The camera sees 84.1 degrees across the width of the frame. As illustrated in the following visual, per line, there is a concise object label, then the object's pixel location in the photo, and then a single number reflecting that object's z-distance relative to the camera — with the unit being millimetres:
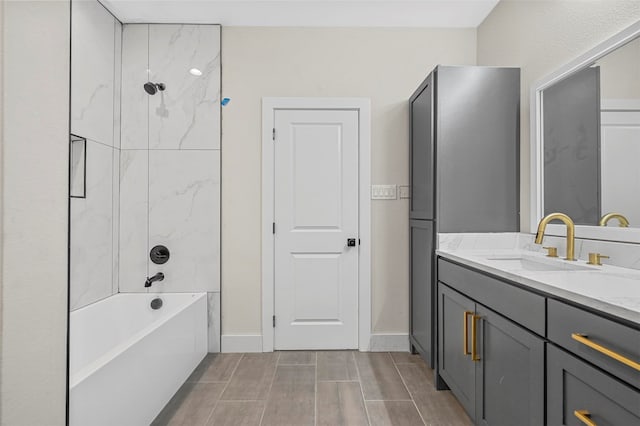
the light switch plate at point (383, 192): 2896
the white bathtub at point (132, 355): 1388
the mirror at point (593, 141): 1524
